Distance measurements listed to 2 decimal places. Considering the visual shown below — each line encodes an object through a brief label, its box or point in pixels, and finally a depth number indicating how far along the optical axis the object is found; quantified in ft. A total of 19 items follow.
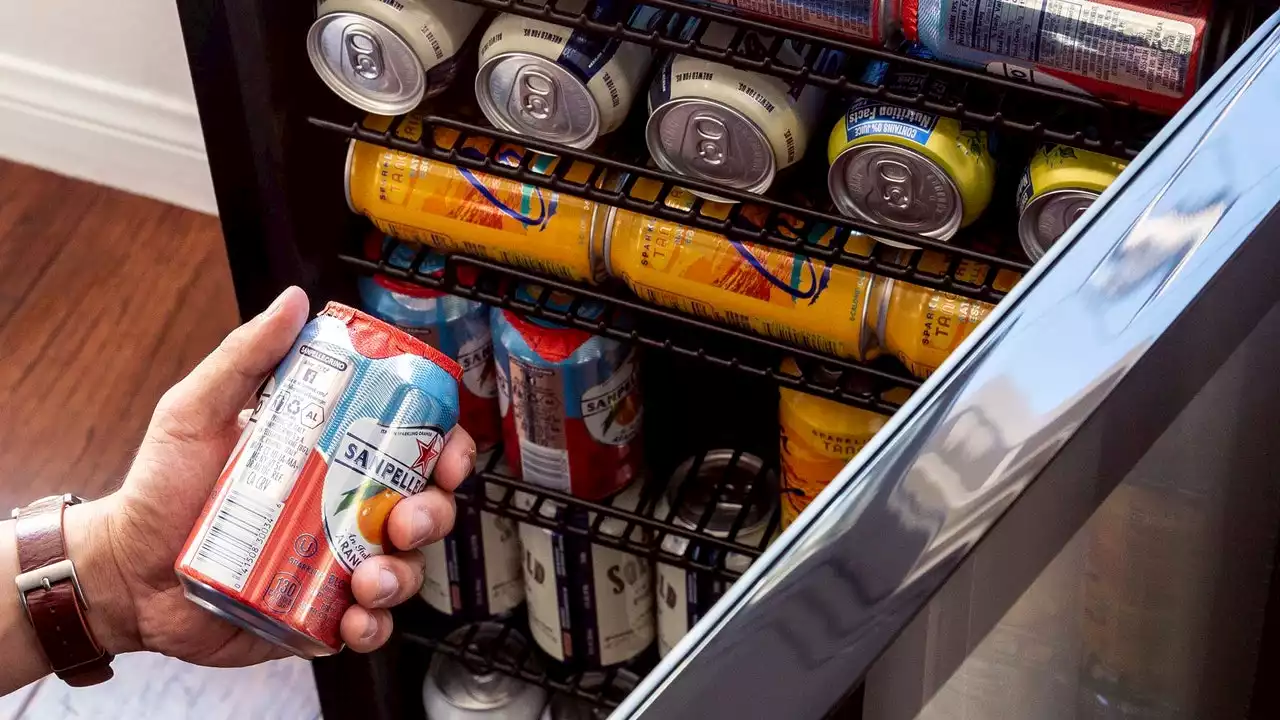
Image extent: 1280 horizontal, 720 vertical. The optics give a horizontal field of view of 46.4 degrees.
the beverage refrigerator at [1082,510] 1.47
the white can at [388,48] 3.67
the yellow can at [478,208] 3.98
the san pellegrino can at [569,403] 4.29
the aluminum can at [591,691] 5.35
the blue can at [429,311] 4.46
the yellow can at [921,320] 3.65
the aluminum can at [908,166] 3.32
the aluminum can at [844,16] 3.18
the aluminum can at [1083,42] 2.95
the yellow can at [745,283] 3.78
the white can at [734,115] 3.45
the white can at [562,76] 3.56
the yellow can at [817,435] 4.13
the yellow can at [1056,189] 3.22
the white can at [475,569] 5.23
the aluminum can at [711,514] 4.70
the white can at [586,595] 5.01
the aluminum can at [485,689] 5.63
